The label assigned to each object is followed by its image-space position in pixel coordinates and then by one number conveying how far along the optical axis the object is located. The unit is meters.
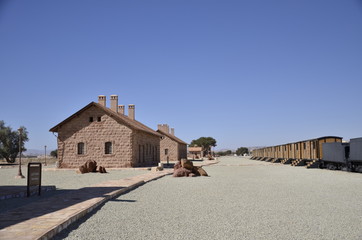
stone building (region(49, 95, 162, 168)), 25.52
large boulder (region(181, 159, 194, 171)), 17.77
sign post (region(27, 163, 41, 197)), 9.68
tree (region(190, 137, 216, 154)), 110.00
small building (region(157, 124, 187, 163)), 47.62
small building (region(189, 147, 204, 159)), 78.49
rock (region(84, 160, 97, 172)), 20.98
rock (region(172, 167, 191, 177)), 17.19
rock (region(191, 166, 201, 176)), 17.81
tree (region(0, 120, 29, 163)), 54.91
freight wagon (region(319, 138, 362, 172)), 19.67
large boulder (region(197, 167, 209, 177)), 17.92
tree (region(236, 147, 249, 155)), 132.12
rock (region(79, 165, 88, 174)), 20.56
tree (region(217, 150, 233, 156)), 119.39
